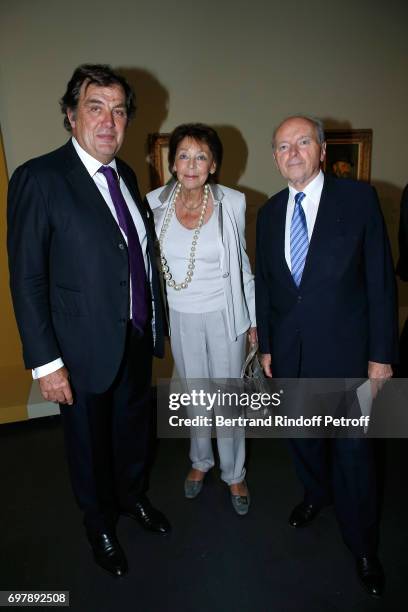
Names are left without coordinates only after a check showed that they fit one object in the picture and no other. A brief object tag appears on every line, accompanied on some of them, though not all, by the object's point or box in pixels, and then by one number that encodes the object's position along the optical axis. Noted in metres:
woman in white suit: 2.17
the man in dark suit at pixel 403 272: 3.01
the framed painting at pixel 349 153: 3.78
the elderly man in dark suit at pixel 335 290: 1.82
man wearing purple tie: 1.74
